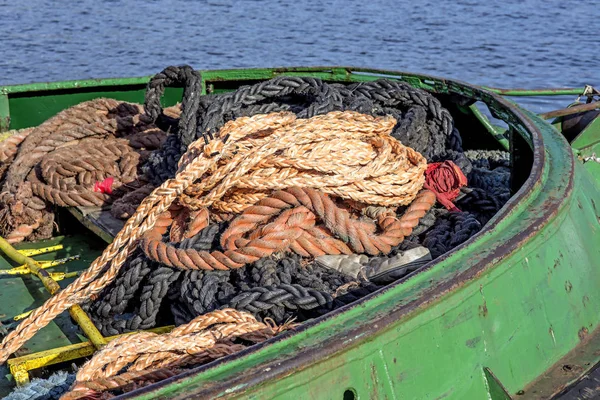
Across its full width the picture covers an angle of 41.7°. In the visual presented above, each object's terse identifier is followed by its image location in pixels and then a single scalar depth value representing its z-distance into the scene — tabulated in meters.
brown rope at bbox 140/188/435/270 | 2.78
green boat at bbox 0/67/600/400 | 2.05
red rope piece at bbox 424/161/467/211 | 3.37
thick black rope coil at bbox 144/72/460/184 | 3.66
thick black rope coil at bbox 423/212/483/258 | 3.01
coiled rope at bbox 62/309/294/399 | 2.17
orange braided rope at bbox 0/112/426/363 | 2.81
